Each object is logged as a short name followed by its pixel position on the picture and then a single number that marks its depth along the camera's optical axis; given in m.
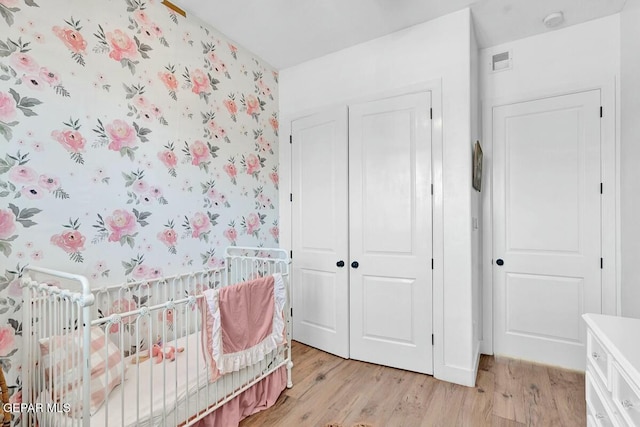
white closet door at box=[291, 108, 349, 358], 2.64
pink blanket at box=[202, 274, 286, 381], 1.55
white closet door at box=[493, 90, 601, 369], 2.35
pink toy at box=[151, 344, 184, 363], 1.80
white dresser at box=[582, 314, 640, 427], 0.91
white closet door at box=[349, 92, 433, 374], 2.32
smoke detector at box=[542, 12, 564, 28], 2.21
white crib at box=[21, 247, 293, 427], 1.21
